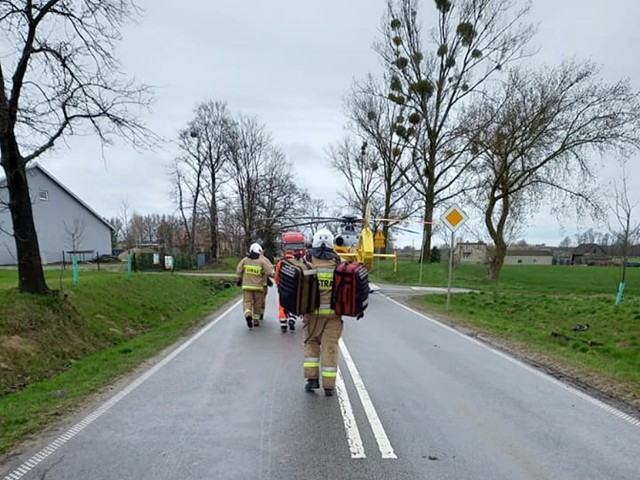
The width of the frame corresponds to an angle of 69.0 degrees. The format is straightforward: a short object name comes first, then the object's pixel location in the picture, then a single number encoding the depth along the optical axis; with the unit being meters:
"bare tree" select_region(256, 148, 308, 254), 52.00
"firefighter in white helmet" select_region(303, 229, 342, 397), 5.29
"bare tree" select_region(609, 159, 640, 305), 15.33
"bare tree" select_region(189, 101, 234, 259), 47.12
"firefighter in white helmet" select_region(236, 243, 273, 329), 10.28
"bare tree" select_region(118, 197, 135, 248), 72.34
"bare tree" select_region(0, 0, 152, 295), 9.08
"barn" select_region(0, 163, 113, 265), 36.91
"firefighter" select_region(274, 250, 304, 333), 9.91
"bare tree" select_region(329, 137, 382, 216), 43.69
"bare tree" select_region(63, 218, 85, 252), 37.98
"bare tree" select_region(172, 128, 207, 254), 46.44
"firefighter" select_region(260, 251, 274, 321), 10.62
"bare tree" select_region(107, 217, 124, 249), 80.00
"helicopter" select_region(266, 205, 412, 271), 16.12
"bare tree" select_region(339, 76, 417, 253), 34.88
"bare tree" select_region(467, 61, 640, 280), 23.86
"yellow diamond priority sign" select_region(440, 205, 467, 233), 13.59
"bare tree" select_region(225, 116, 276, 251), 50.06
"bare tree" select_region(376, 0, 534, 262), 28.44
